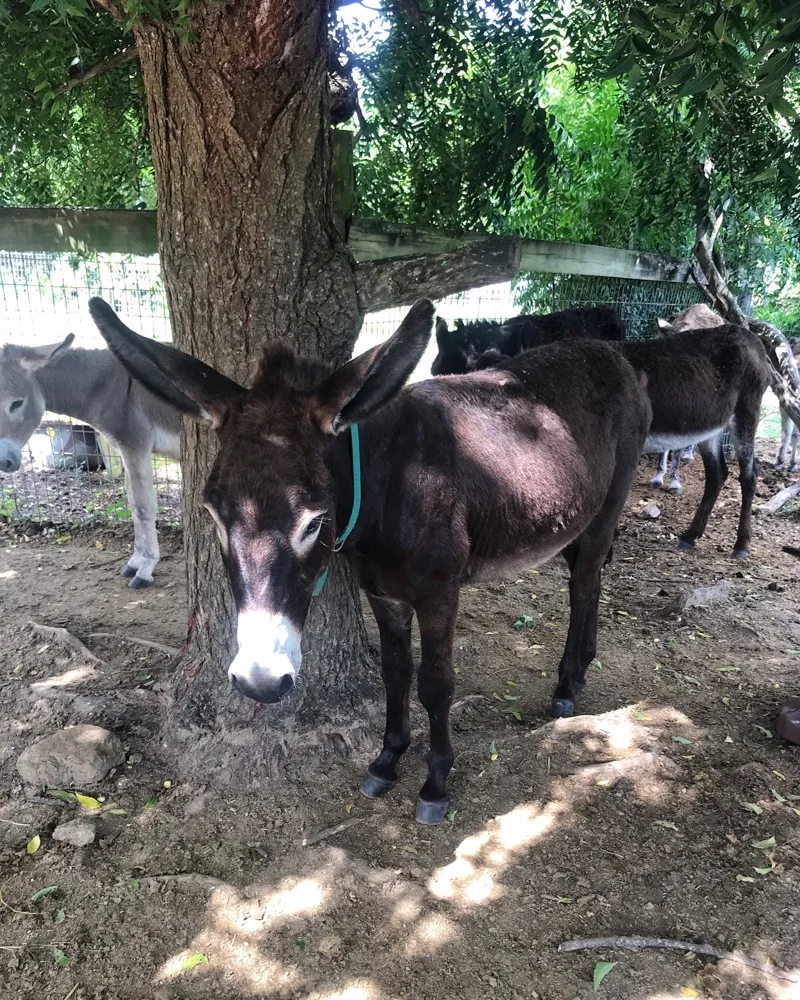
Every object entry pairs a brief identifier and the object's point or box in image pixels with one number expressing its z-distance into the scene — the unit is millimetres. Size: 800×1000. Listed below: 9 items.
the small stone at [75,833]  2578
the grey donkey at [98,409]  5133
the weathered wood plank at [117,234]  4102
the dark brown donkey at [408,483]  1989
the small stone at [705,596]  4747
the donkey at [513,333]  6941
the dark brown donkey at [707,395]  5676
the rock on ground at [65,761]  2840
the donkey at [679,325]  7797
